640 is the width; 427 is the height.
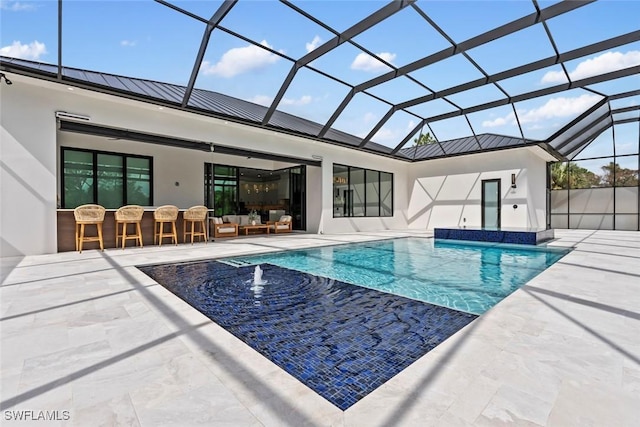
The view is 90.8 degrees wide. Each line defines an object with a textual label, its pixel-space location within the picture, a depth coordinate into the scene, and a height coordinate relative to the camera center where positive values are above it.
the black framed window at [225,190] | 12.24 +0.65
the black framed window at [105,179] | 8.61 +0.78
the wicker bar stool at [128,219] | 7.19 -0.31
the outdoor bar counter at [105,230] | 6.56 -0.57
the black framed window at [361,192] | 12.47 +0.63
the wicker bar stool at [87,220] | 6.51 -0.31
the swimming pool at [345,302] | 2.06 -1.03
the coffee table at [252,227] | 11.88 -0.80
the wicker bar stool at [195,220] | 8.39 -0.39
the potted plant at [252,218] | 12.13 -0.45
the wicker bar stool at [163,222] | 7.77 -0.42
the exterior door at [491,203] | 12.45 +0.20
